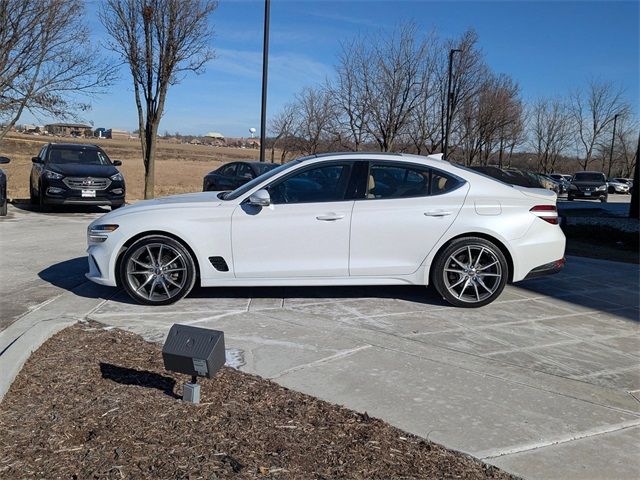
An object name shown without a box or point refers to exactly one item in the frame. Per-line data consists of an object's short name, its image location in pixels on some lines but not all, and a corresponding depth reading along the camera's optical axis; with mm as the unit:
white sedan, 5762
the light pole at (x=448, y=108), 24102
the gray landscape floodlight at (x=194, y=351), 3340
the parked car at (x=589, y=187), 33531
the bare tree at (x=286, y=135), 29547
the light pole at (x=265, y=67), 17625
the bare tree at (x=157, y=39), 15773
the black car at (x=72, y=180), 13539
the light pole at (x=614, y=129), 54312
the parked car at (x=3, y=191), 12141
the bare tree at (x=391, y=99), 22750
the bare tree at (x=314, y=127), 26969
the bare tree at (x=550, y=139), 52719
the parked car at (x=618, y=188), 49134
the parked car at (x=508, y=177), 20484
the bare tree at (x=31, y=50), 14250
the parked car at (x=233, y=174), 17672
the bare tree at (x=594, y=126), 54469
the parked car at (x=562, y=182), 39128
